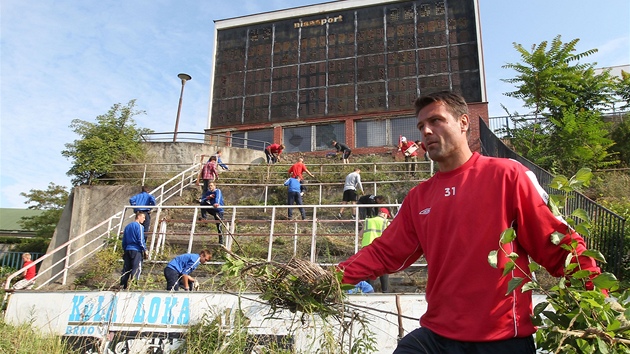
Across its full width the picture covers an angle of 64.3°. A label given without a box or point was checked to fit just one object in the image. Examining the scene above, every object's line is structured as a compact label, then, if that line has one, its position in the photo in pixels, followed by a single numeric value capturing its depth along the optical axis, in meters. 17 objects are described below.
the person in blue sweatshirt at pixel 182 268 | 7.98
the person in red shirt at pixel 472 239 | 2.31
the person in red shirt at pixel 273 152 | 20.91
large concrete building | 21.81
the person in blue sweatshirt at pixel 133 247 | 8.41
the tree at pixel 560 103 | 15.27
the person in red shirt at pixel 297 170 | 14.46
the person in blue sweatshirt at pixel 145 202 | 11.27
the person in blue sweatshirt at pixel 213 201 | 11.06
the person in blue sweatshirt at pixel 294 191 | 12.98
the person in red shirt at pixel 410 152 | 17.28
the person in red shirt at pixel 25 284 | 8.85
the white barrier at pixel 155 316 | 5.83
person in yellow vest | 8.06
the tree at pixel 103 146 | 18.08
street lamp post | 23.83
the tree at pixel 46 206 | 24.92
